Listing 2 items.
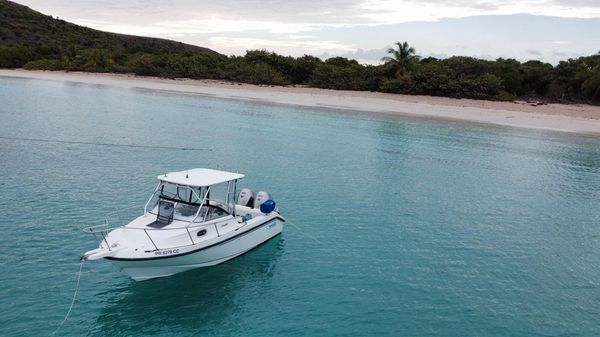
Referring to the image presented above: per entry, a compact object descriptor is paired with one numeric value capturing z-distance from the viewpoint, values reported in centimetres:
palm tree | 7180
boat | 1386
